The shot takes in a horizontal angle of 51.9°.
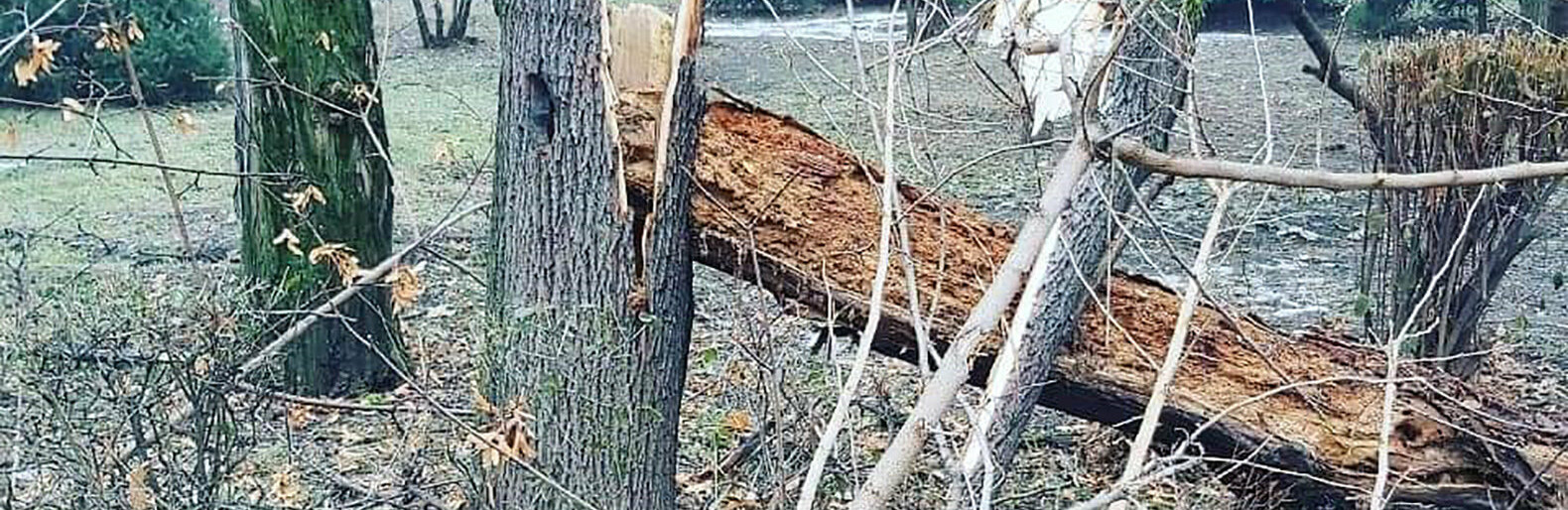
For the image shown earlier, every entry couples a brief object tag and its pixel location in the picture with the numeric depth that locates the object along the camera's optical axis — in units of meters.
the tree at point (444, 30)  18.19
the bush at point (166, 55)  12.90
